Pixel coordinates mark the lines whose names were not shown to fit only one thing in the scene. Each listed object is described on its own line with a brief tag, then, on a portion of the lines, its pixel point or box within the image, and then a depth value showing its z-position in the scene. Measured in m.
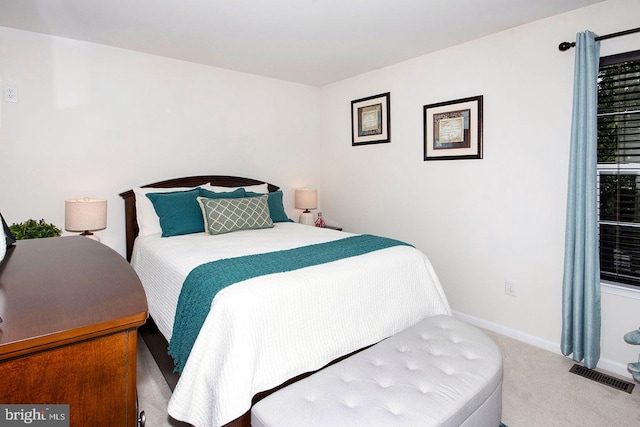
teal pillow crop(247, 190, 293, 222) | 3.72
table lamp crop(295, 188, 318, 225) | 4.31
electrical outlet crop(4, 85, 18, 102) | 2.79
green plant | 2.35
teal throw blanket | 1.78
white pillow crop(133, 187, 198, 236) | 3.17
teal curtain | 2.34
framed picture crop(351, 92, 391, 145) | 3.84
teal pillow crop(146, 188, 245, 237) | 3.08
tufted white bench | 1.33
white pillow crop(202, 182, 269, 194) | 3.61
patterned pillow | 3.08
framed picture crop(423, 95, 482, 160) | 3.10
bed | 1.61
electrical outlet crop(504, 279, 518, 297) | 2.94
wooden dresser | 0.65
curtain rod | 2.23
